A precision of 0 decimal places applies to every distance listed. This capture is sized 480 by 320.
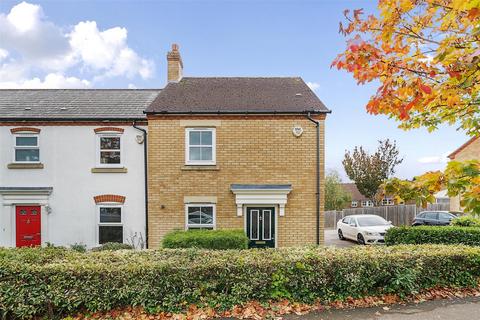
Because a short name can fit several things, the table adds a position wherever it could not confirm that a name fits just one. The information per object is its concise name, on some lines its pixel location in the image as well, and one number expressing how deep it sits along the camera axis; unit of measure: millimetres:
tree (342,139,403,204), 27969
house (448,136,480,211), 21950
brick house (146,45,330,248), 10797
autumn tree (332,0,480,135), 3047
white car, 13883
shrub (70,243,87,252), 10783
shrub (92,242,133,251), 10231
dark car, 16531
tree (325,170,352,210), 33219
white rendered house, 11602
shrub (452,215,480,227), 10840
